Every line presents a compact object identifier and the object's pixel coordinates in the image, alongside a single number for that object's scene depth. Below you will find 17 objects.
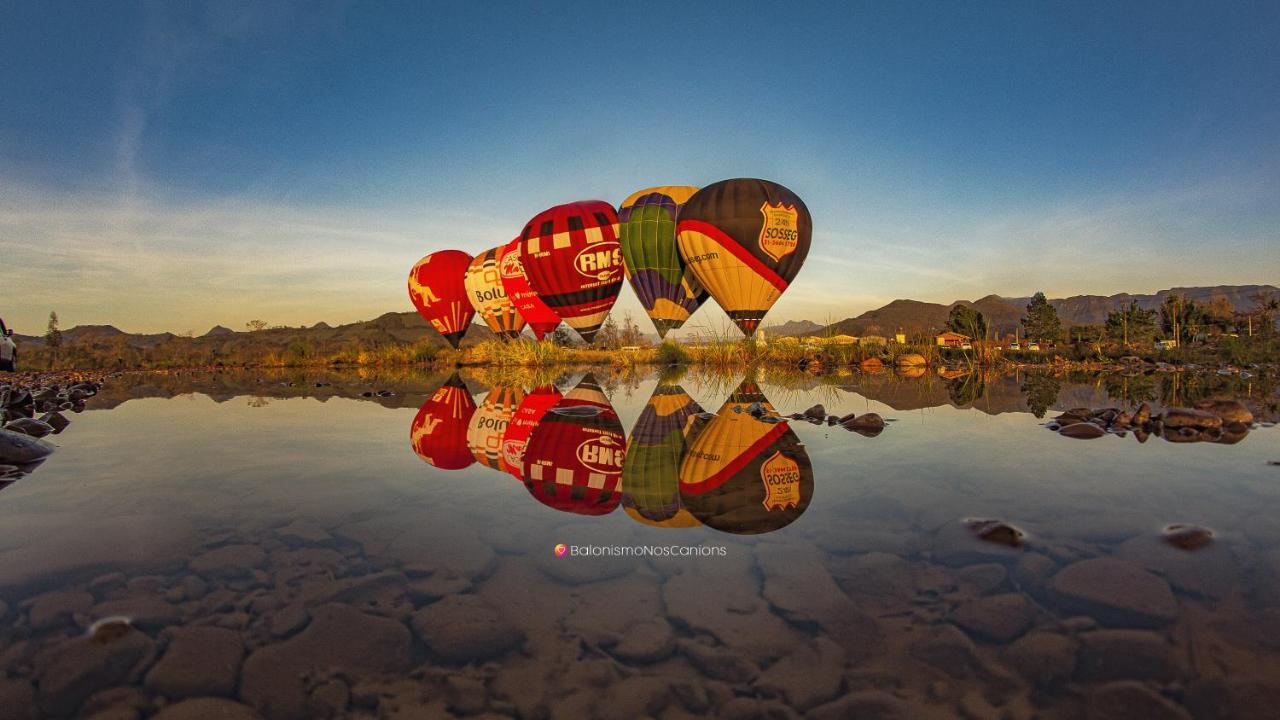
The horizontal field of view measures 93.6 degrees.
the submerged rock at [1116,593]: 2.17
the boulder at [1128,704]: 1.61
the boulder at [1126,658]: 1.80
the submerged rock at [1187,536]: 2.89
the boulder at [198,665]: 1.82
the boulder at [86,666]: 1.76
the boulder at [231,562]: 2.73
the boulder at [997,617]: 2.06
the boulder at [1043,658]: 1.80
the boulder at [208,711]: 1.69
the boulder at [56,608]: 2.21
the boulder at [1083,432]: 6.19
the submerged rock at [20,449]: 5.27
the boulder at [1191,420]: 6.43
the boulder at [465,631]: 2.02
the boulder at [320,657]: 1.78
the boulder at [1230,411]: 6.82
